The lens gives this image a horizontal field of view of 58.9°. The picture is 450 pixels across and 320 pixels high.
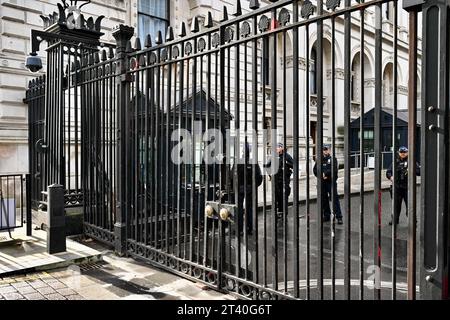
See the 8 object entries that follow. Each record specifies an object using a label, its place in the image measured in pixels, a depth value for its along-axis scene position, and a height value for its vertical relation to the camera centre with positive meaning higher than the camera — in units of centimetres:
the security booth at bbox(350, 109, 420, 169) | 1717 +112
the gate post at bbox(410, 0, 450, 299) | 266 +4
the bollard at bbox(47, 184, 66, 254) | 561 -86
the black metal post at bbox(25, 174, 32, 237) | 645 -64
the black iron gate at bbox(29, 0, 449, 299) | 304 +5
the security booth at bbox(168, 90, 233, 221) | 447 -9
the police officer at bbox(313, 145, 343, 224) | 934 -77
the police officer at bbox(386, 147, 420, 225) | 865 -32
